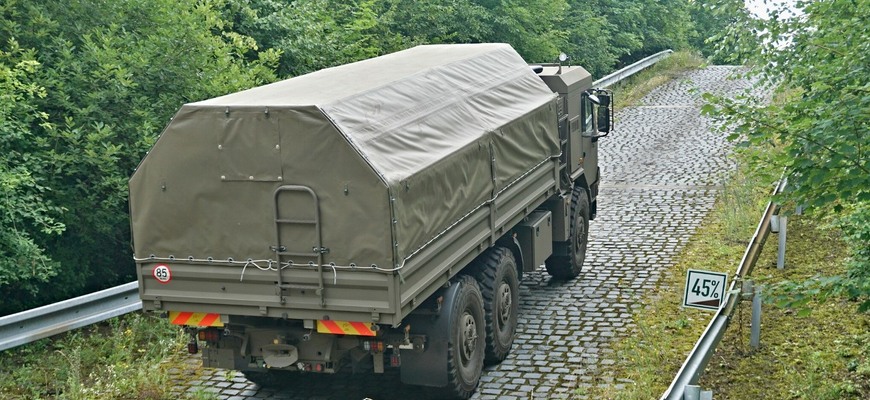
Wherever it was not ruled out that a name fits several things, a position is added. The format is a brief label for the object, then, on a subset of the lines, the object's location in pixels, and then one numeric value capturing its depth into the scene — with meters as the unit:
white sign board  9.87
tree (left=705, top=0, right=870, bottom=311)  8.13
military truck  8.52
